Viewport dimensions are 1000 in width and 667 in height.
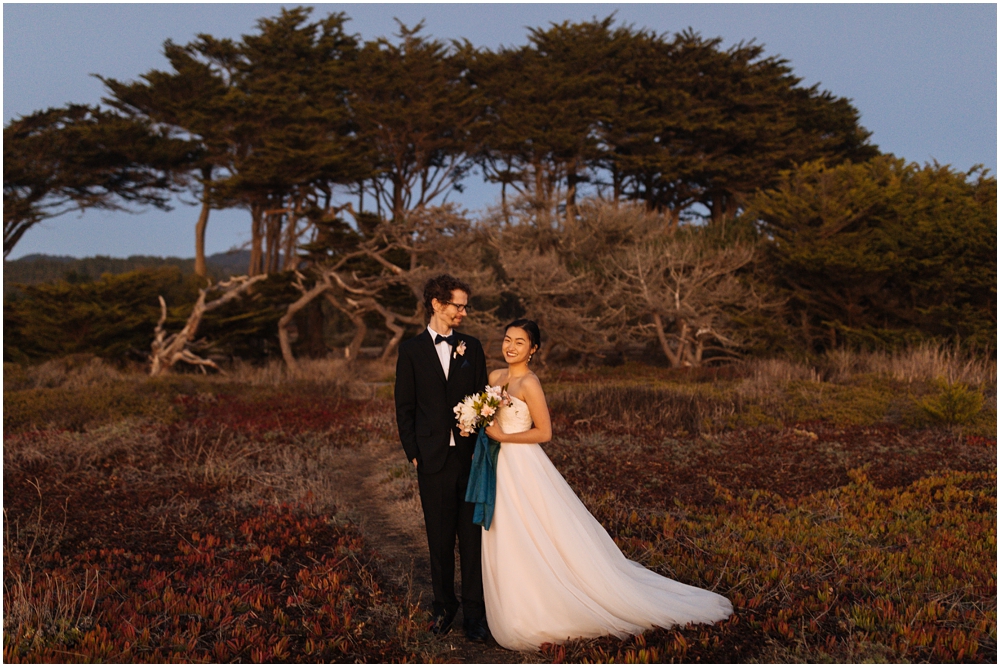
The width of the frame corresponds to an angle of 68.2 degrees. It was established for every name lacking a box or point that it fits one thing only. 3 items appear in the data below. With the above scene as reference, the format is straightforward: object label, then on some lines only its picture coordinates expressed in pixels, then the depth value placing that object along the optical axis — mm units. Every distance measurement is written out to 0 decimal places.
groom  4438
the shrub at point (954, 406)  10719
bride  4254
